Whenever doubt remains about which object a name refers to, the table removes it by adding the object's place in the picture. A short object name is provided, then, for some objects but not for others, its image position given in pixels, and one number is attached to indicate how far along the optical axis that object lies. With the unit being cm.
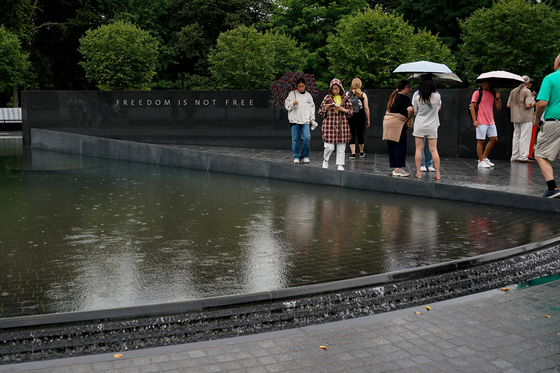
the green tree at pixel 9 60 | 2739
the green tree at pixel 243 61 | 2064
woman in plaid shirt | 1142
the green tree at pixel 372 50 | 1833
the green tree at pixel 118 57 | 1892
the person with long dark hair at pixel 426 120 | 1052
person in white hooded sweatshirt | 1228
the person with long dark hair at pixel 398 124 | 1085
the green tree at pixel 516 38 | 2578
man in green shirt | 846
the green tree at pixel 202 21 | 4053
